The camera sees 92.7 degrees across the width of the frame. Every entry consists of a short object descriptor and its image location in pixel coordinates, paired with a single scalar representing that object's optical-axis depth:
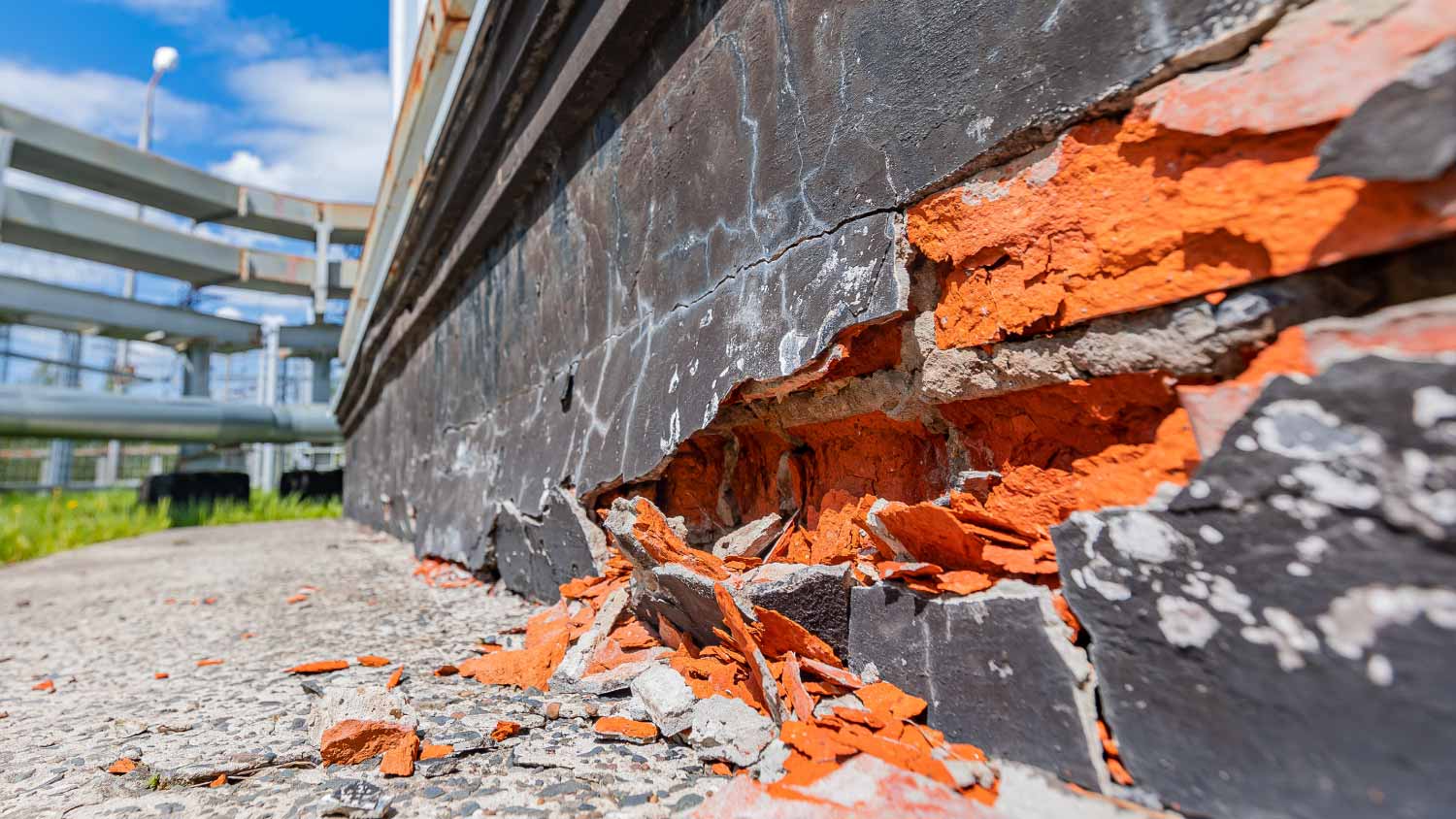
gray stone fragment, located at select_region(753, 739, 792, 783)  0.27
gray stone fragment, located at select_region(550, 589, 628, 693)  0.43
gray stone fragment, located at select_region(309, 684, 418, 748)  0.36
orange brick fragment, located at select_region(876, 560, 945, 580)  0.30
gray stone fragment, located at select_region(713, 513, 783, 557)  0.45
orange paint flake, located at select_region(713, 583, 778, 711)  0.34
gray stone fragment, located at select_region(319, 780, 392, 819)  0.29
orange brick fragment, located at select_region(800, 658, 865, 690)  0.32
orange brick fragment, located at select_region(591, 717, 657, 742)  0.34
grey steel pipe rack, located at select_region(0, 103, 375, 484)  8.17
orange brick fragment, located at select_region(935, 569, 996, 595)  0.29
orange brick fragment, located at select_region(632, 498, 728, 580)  0.42
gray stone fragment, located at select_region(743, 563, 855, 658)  0.35
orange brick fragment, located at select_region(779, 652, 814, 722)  0.31
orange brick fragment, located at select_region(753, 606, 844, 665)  0.34
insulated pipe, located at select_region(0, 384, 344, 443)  7.03
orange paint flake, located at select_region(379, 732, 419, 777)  0.32
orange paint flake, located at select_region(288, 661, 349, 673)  0.51
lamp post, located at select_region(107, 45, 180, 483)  9.75
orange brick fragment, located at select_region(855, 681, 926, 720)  0.30
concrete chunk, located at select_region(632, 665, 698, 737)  0.34
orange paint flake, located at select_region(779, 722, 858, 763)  0.27
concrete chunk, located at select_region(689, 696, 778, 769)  0.30
